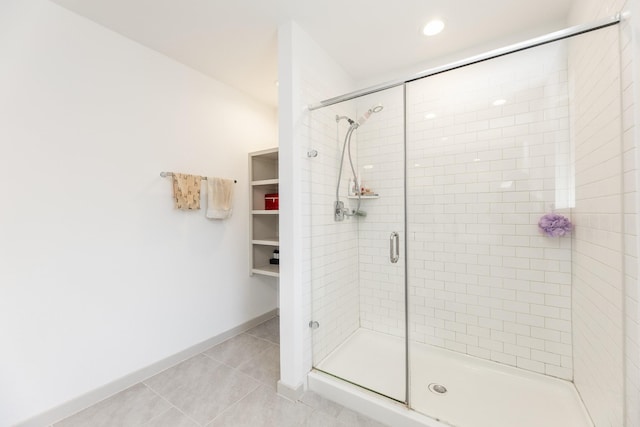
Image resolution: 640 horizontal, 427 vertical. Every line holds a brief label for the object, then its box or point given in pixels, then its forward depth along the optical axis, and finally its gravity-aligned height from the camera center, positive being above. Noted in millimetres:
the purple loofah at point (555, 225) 1703 -117
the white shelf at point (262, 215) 2746 -56
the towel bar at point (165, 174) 2049 +298
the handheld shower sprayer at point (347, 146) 2162 +548
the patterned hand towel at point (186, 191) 2100 +165
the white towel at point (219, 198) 2365 +122
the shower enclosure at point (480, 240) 1469 -235
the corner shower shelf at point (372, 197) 2332 +112
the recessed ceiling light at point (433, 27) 1803 +1309
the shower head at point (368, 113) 2160 +821
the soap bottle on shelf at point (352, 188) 2271 +191
